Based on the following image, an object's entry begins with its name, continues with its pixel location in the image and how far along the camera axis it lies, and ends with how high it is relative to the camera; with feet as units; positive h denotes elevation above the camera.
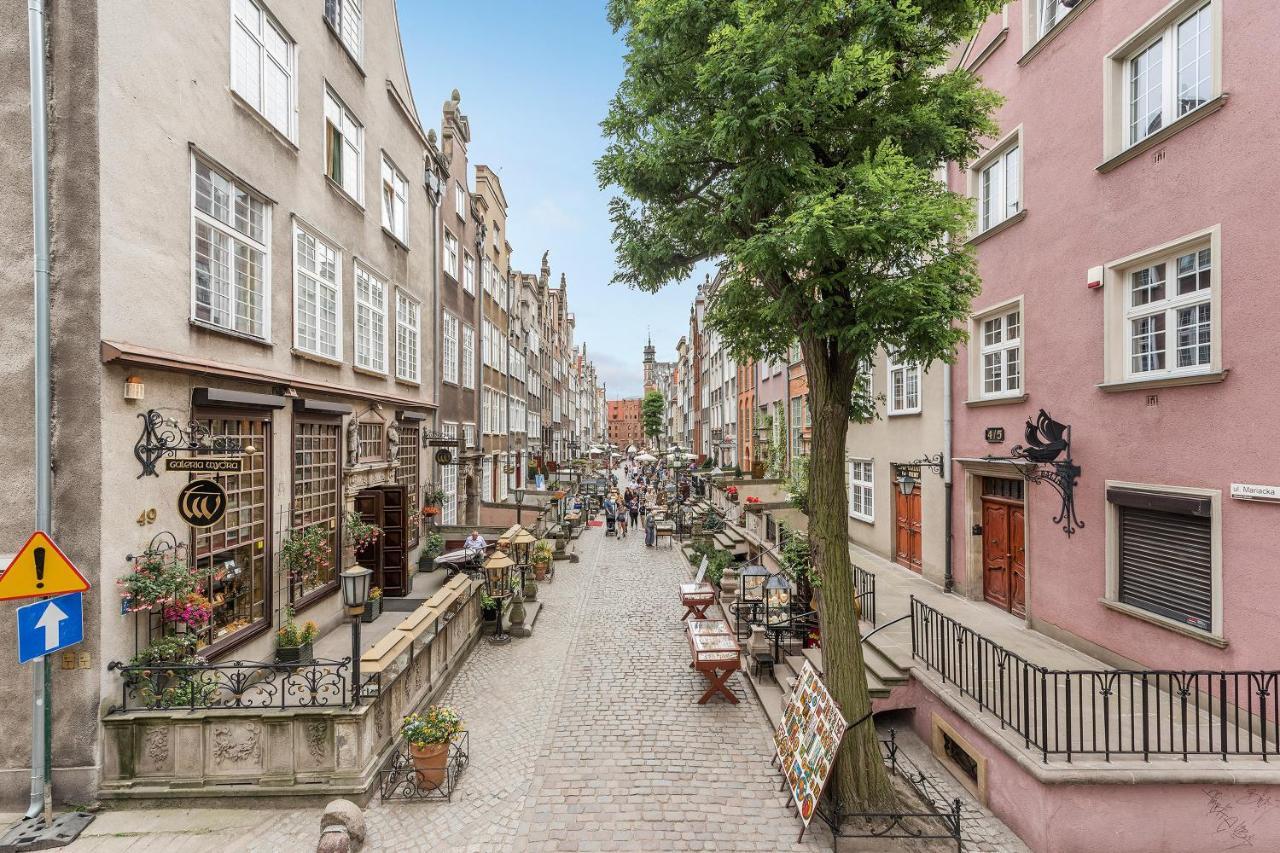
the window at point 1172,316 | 24.45 +5.38
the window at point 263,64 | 28.76 +19.92
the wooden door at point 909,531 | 49.44 -8.73
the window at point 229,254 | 25.64 +8.67
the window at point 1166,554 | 24.35 -5.56
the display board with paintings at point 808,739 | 19.88 -11.67
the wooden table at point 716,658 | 30.99 -12.35
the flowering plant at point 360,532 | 38.17 -6.79
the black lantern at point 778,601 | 34.65 -11.45
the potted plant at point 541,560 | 59.06 -13.27
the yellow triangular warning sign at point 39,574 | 17.83 -4.50
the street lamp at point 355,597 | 21.79 -6.43
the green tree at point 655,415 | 317.42 +10.18
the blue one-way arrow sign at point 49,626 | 17.97 -6.28
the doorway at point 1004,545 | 36.96 -7.56
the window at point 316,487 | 32.81 -3.31
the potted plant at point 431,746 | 22.36 -12.33
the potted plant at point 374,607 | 38.93 -12.23
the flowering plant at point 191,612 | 21.79 -6.94
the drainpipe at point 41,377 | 19.48 +1.93
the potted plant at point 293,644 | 29.35 -10.98
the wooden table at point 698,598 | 42.68 -12.38
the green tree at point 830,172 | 19.67 +10.40
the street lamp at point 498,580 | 41.34 -11.53
